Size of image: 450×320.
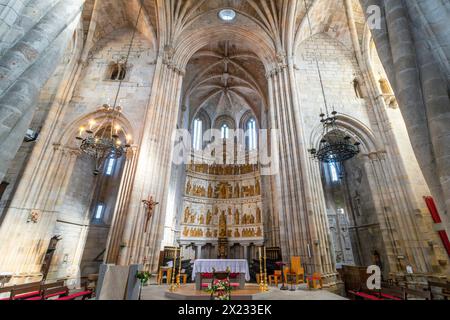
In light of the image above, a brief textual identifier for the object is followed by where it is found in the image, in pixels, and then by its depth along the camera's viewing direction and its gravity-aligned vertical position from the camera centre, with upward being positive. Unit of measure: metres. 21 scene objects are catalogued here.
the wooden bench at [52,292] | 4.61 -0.88
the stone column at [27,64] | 3.23 +2.91
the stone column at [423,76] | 3.10 +2.83
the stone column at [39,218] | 7.49 +1.14
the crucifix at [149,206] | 8.79 +1.81
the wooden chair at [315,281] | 7.57 -0.91
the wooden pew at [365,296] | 5.40 -1.01
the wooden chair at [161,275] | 8.55 -0.87
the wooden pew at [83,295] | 5.11 -1.05
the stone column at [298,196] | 8.62 +2.46
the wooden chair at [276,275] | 8.29 -0.80
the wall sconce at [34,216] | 8.09 +1.22
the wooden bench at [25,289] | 4.08 -0.75
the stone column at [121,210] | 8.22 +1.61
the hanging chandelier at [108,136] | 7.56 +5.29
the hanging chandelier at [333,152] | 7.70 +3.60
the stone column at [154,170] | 8.50 +3.54
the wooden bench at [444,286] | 5.67 -0.75
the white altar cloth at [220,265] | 7.63 -0.42
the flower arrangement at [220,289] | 4.14 -0.67
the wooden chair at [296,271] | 8.01 -0.60
